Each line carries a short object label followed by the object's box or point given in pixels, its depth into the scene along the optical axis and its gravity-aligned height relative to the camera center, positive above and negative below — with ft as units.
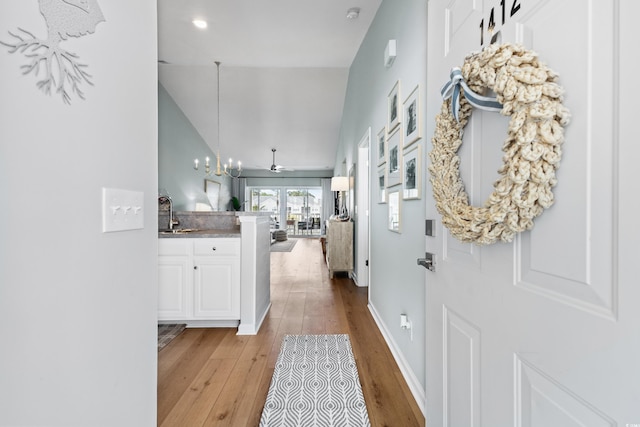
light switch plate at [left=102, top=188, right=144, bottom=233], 2.50 +0.02
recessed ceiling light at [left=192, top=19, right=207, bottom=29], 10.47 +7.02
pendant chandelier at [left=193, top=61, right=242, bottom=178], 16.51 +5.52
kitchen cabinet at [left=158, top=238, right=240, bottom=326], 8.43 -1.93
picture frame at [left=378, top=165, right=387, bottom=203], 8.10 +0.86
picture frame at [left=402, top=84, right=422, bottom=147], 5.38 +1.93
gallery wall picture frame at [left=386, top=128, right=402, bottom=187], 6.70 +1.37
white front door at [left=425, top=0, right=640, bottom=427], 1.59 -0.34
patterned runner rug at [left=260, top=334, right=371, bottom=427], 4.95 -3.50
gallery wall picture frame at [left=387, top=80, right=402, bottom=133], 6.74 +2.64
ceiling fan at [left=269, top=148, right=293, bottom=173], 29.78 +4.74
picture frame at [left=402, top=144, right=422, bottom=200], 5.38 +0.80
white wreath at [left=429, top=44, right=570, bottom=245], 1.95 +0.54
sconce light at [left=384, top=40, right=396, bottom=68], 6.91 +3.93
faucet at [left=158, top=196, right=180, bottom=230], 9.89 -0.05
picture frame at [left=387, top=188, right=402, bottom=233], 6.67 +0.05
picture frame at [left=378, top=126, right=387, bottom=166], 8.14 +2.02
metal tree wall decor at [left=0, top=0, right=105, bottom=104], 1.86 +1.12
